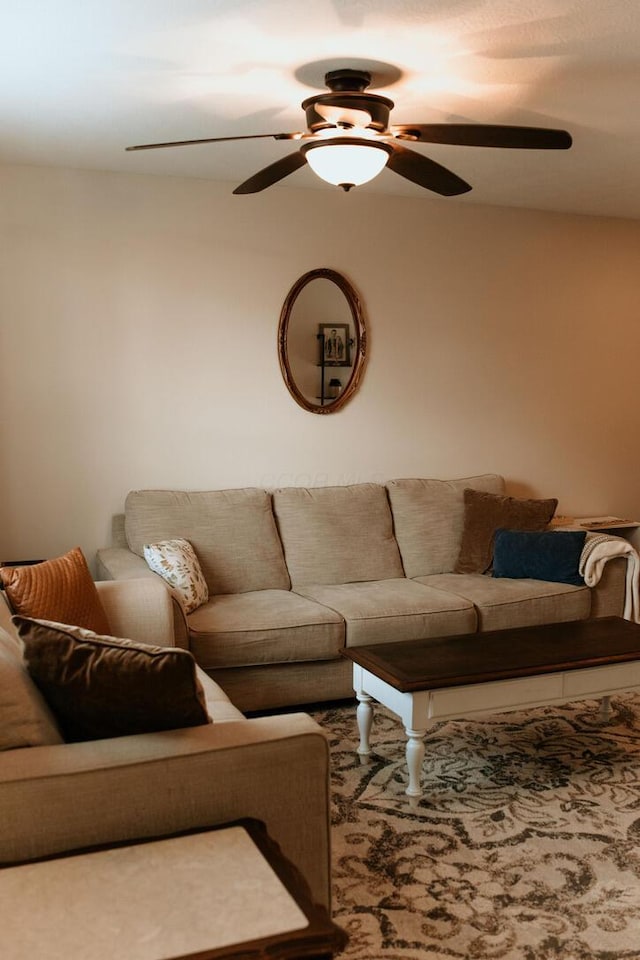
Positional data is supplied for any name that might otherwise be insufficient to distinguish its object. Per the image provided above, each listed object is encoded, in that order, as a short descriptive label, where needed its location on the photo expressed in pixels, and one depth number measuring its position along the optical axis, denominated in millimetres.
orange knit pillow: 2947
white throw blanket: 4484
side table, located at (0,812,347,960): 1372
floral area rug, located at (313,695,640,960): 2332
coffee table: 3072
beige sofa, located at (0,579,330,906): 1759
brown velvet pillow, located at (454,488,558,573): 4789
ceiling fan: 2814
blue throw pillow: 4523
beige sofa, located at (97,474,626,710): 3809
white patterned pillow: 3883
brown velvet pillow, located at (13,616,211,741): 1935
